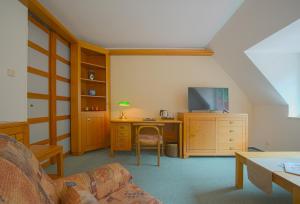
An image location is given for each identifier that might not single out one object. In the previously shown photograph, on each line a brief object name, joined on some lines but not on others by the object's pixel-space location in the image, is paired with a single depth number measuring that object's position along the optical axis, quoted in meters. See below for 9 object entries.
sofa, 0.58
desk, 3.43
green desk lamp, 3.81
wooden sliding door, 2.57
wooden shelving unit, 3.45
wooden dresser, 3.38
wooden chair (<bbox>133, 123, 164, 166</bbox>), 2.97
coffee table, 1.35
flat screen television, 3.75
